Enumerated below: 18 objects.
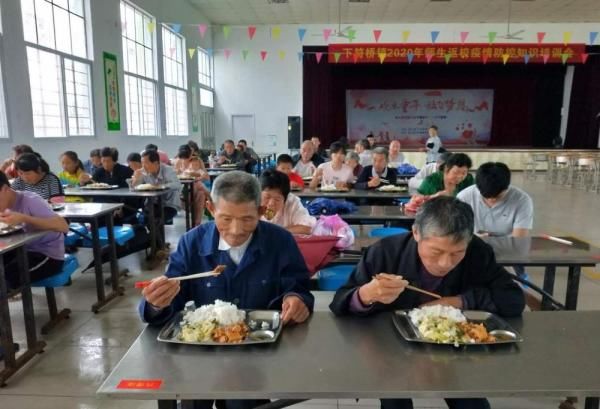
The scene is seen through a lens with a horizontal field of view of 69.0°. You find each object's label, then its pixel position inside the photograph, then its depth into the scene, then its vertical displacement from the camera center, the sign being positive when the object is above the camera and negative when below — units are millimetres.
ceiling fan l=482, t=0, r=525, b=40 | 12109 +3293
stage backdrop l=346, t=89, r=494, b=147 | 14844 +858
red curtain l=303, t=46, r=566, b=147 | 13914 +1764
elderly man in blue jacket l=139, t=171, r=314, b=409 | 1458 -420
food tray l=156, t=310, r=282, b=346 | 1222 -563
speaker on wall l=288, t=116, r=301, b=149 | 13859 +281
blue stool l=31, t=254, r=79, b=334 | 2846 -959
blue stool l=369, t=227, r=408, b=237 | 3342 -715
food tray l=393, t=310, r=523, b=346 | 1242 -562
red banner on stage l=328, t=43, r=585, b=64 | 11938 +2400
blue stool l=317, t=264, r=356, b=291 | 2406 -766
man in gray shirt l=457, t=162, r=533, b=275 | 2713 -421
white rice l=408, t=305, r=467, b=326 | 1339 -532
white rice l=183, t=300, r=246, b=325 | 1306 -532
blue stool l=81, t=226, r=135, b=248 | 3875 -882
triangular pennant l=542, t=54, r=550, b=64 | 11927 +2282
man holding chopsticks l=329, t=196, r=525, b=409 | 1376 -457
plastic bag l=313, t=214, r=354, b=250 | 2566 -551
